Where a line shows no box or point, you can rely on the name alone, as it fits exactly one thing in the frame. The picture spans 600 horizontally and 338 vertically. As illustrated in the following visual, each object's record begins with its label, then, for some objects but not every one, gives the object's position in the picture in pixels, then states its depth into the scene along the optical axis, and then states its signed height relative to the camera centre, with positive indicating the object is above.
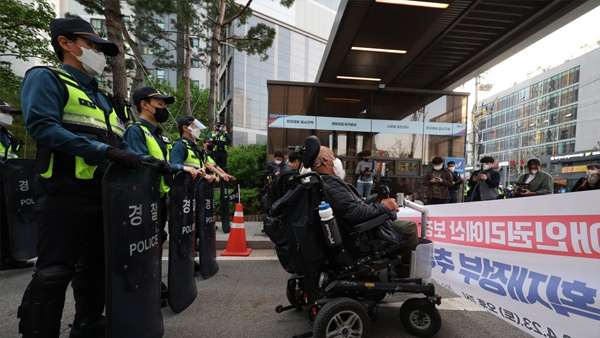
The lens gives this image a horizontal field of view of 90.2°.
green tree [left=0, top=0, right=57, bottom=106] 8.72 +3.57
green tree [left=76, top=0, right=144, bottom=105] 5.96 +2.32
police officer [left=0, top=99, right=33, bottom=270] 3.86 -0.91
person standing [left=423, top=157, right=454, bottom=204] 6.60 -0.51
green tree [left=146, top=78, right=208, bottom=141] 24.92 +4.71
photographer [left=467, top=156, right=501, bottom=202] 5.84 -0.41
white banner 1.53 -0.62
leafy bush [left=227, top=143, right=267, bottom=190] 9.15 -0.42
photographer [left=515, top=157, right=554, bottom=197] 5.28 -0.37
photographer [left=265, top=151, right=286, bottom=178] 6.34 -0.23
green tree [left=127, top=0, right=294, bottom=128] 9.60 +4.72
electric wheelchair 2.09 -0.82
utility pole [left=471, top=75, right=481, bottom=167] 32.62 +5.19
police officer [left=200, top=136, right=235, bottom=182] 4.09 -0.16
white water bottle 2.04 -0.48
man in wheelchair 2.18 -0.39
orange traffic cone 4.83 -1.40
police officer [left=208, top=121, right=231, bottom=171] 7.02 +0.26
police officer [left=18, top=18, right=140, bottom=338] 1.60 -0.10
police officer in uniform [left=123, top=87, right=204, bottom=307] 2.58 +0.19
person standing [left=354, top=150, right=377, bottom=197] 8.00 -0.42
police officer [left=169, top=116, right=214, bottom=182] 3.39 +0.11
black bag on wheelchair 2.09 -0.53
